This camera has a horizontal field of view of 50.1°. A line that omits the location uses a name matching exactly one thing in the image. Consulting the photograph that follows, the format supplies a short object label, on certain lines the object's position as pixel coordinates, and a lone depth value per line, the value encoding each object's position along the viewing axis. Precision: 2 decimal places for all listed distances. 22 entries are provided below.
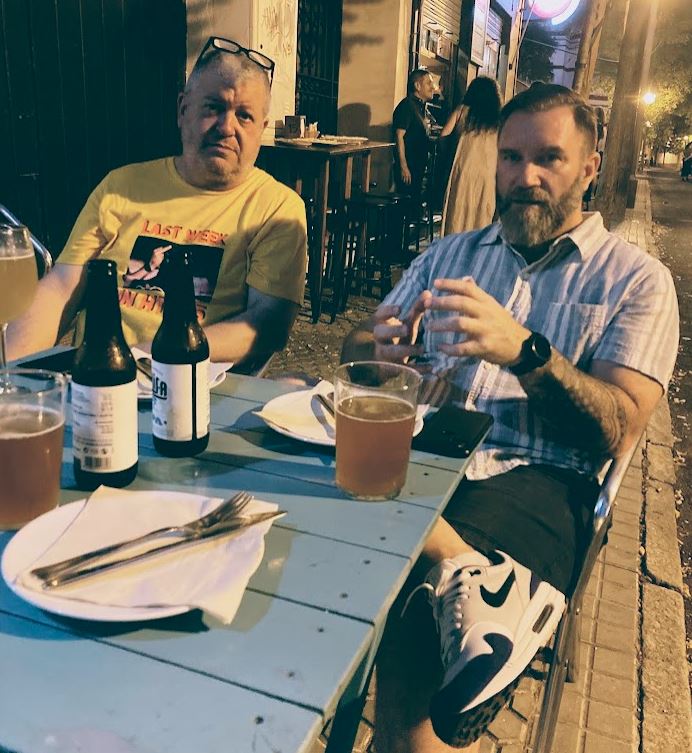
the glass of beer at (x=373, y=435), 1.33
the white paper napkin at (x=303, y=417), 1.56
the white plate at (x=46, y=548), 0.91
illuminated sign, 18.47
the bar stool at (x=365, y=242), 6.80
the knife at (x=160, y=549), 0.97
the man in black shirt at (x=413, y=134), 9.09
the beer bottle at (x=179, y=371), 1.38
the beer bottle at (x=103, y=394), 1.22
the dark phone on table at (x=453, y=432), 1.58
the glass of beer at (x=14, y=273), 1.59
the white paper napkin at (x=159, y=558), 0.95
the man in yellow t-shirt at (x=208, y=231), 2.71
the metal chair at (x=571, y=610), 1.73
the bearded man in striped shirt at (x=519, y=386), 1.47
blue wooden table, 0.76
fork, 0.99
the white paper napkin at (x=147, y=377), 1.74
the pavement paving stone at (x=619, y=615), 2.75
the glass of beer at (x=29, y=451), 1.13
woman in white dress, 5.20
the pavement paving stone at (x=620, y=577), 3.01
